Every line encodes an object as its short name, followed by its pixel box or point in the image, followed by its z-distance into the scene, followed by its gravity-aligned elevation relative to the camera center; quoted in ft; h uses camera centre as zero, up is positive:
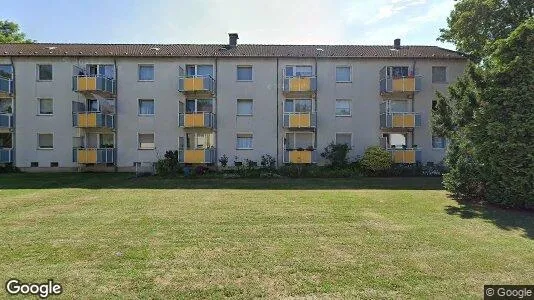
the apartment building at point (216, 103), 83.66 +11.42
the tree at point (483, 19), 69.56 +27.80
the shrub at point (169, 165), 74.74 -3.87
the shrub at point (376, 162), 74.43 -3.18
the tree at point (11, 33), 123.11 +44.04
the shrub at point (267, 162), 80.98 -3.45
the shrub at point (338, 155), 78.89 -1.71
